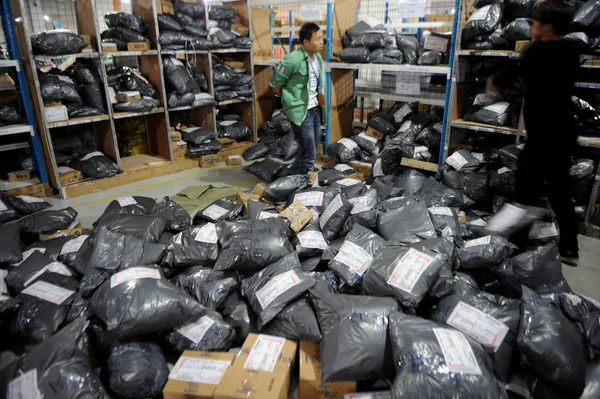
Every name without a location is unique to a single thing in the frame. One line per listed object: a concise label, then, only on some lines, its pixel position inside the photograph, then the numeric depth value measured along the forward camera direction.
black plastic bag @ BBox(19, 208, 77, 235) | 3.13
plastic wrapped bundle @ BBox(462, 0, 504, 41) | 3.56
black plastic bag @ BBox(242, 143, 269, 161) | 5.39
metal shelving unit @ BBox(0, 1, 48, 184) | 4.02
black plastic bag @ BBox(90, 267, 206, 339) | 1.86
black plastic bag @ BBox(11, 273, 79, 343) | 2.09
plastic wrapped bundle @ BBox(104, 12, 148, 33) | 4.68
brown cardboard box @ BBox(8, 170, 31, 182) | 4.45
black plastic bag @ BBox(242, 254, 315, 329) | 2.04
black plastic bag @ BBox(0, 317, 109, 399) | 1.63
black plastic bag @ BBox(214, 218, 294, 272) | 2.36
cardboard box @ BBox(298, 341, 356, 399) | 1.77
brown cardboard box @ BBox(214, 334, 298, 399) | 1.72
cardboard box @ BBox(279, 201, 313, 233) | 2.83
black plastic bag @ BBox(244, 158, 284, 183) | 4.33
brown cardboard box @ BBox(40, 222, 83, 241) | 3.18
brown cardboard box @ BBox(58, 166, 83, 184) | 4.40
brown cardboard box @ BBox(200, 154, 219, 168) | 5.42
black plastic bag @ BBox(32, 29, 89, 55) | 4.04
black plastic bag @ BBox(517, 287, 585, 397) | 1.66
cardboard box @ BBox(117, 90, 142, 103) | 4.75
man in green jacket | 3.81
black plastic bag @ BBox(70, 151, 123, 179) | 4.54
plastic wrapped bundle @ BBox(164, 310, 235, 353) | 2.02
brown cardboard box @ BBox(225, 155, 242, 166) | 5.51
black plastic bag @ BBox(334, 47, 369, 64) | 4.48
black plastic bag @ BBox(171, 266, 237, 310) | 2.22
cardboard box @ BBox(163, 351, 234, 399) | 1.75
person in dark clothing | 2.47
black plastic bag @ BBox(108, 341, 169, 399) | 1.78
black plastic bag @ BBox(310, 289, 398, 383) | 1.71
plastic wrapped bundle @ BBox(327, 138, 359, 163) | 4.73
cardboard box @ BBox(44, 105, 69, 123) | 4.19
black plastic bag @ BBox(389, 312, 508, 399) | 1.47
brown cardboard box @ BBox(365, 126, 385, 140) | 4.80
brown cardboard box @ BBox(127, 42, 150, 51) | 4.72
